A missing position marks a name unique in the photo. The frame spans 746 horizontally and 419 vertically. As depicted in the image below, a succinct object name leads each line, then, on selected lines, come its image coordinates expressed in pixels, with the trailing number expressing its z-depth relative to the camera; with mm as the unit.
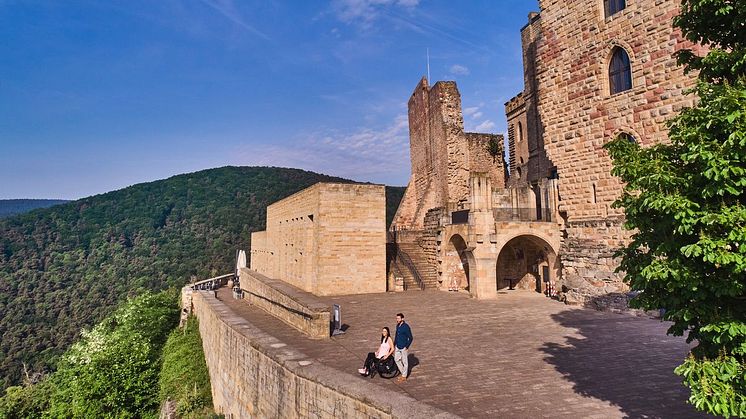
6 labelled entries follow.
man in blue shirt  6992
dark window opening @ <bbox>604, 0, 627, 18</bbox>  13394
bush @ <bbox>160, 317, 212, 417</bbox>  13992
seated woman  7115
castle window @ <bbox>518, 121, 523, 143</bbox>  26155
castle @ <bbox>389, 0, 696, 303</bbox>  12742
